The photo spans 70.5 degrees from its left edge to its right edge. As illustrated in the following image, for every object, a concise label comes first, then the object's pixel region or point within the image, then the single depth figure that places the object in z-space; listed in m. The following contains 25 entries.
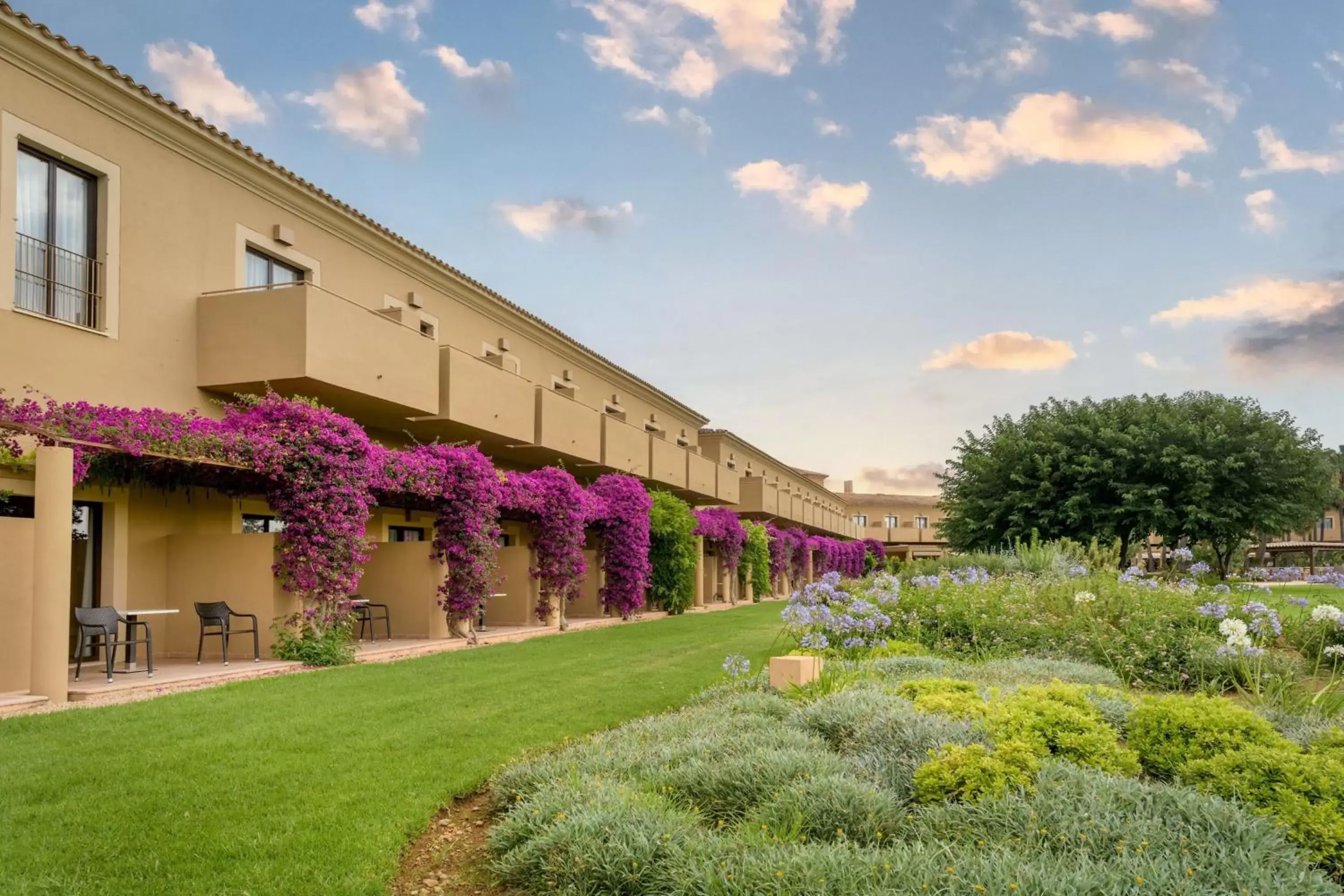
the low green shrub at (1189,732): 4.80
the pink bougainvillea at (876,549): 65.19
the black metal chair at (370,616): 15.67
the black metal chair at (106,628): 10.14
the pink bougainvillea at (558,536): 19.31
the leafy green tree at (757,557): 34.56
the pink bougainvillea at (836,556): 47.94
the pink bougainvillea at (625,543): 22.59
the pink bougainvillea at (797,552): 41.81
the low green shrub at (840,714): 5.87
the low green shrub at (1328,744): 4.61
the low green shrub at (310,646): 12.25
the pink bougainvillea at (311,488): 12.27
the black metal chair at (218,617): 11.81
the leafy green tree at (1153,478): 27.08
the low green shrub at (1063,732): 4.79
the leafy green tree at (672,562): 25.53
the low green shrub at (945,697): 5.70
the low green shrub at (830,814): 4.17
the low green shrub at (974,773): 4.32
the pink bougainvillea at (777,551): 39.22
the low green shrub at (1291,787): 3.87
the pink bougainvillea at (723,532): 29.06
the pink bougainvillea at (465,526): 15.68
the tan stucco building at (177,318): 11.51
